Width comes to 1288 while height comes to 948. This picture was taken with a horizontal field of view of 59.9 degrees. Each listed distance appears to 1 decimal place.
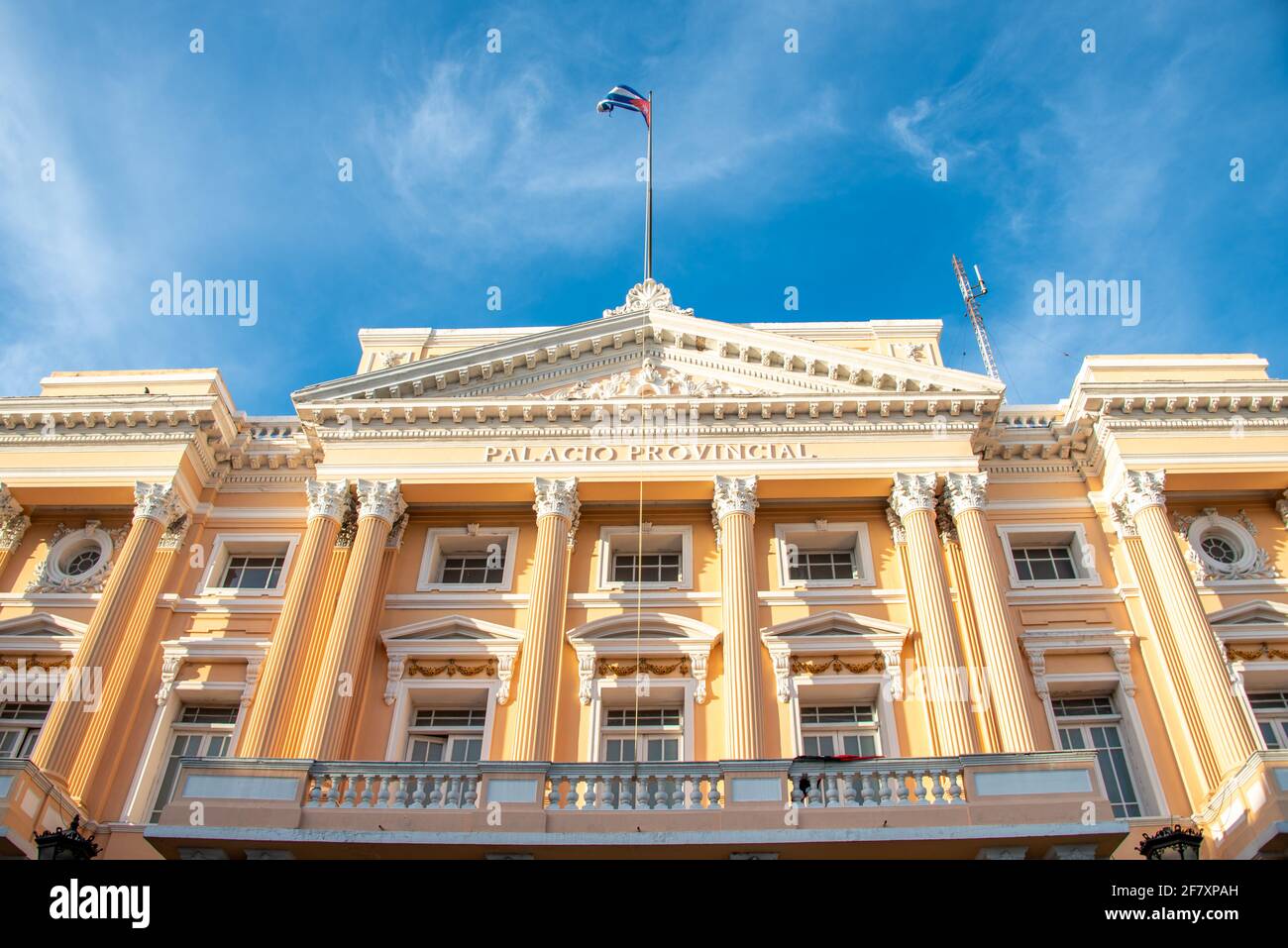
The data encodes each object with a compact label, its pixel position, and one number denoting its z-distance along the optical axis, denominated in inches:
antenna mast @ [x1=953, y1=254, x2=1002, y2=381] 1229.7
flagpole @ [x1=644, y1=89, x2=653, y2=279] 1037.5
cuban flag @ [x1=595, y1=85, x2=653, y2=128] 1117.1
